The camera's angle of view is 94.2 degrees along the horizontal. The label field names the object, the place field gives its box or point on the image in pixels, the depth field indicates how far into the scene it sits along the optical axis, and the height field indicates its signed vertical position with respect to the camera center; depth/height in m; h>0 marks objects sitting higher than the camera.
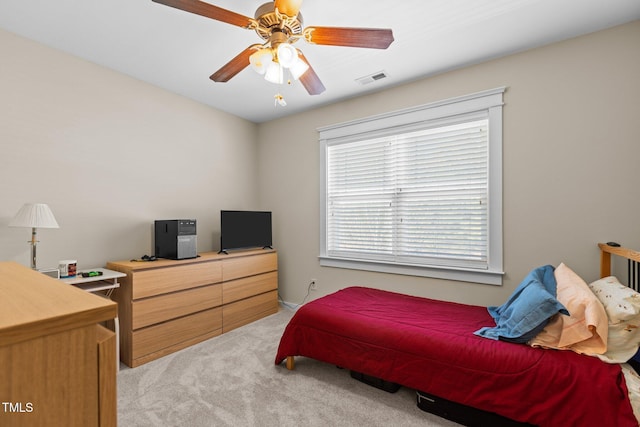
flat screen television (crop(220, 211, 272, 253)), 3.43 -0.20
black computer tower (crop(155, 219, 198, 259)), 2.86 -0.25
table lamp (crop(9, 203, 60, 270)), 2.07 -0.03
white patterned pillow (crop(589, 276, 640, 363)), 1.50 -0.58
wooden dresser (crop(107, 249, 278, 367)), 2.49 -0.84
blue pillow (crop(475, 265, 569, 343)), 1.68 -0.58
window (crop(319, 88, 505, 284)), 2.68 +0.23
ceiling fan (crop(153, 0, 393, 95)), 1.54 +1.02
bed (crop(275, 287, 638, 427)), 1.46 -0.87
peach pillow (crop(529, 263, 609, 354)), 1.53 -0.61
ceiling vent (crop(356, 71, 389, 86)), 2.89 +1.35
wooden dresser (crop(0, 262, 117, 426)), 0.40 -0.21
